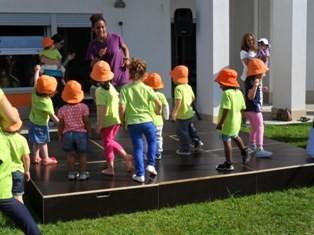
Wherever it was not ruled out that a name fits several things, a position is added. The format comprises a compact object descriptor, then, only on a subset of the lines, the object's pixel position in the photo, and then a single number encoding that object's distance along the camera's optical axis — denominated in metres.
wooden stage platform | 5.88
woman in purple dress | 8.22
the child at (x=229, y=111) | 6.79
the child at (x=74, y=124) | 6.31
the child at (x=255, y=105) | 7.33
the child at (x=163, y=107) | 7.02
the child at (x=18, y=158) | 4.73
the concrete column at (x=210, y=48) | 11.95
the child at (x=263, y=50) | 11.39
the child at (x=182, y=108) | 7.66
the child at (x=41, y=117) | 6.80
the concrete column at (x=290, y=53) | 12.62
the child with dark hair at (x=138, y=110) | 6.29
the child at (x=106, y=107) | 6.45
